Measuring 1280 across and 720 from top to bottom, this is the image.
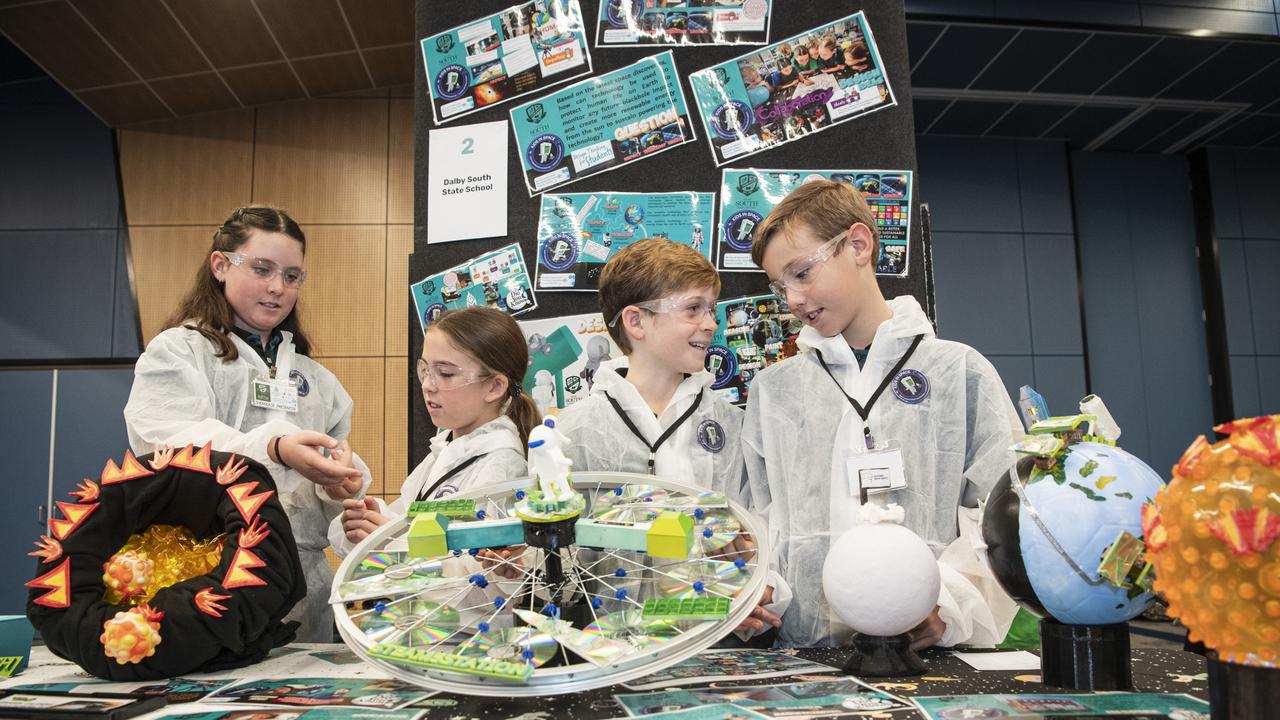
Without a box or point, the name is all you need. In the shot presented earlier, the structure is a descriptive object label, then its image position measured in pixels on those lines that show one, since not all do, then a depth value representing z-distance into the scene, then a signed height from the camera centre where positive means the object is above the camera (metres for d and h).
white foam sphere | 1.19 -0.21
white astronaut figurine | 1.13 -0.02
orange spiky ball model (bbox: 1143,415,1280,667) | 0.75 -0.11
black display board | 2.46 +0.90
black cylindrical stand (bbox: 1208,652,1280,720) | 0.79 -0.26
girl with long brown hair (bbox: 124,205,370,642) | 1.85 +0.20
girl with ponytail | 1.89 +0.11
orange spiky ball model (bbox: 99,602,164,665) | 1.22 -0.27
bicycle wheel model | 1.00 -0.21
